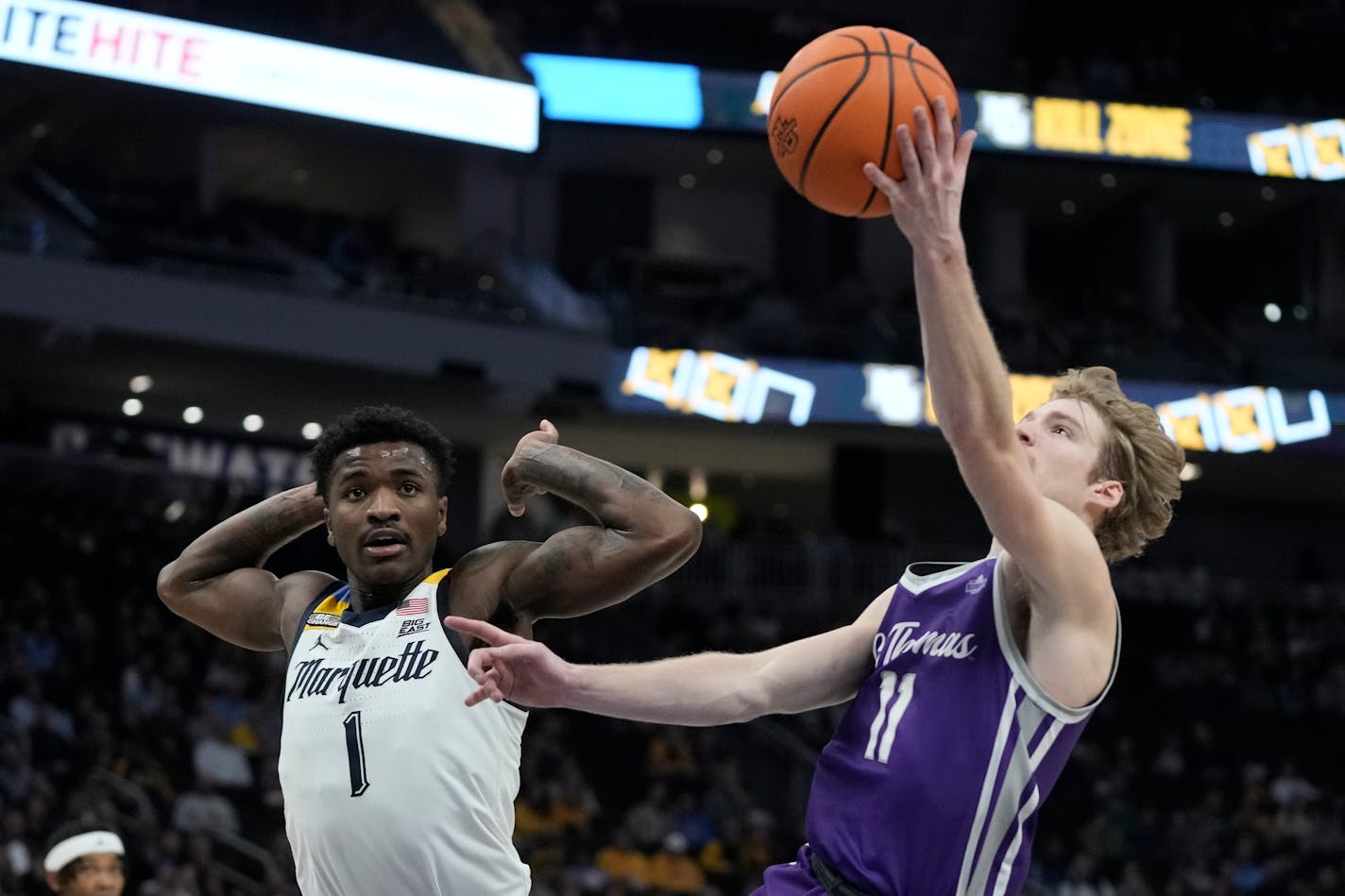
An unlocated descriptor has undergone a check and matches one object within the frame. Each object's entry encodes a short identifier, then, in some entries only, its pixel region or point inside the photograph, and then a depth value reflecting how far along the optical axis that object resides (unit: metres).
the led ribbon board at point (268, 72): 20.52
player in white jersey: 4.30
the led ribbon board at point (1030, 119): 26.64
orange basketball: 3.75
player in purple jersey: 3.27
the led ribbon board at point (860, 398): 24.42
